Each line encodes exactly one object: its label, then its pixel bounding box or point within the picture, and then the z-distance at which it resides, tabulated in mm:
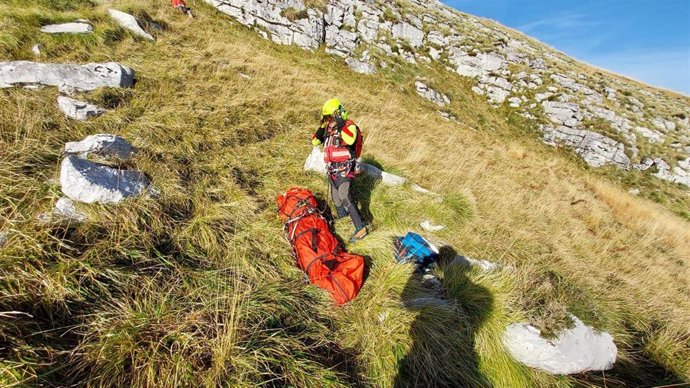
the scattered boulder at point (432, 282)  4312
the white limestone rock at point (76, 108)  5480
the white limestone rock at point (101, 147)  4398
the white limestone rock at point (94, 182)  3576
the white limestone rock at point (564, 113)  19266
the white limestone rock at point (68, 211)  3333
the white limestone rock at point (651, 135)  19609
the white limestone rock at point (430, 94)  17953
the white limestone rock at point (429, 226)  5987
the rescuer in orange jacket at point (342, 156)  5176
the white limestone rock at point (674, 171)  17984
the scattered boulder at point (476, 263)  4648
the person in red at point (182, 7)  12938
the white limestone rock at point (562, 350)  3391
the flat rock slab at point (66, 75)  5680
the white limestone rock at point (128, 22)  9391
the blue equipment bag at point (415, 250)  4750
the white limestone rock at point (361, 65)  17516
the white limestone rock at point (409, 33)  20794
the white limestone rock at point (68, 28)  7629
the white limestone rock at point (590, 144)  18188
